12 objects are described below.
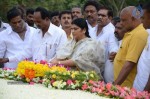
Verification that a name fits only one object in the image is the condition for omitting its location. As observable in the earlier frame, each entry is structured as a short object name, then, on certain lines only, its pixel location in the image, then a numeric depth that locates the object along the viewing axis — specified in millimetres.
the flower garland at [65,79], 4809
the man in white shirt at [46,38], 7234
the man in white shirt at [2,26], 9500
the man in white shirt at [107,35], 6887
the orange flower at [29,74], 5777
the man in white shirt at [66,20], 8359
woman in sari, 6371
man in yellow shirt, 5434
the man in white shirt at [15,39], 7492
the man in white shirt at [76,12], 9864
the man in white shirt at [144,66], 5172
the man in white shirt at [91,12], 8508
